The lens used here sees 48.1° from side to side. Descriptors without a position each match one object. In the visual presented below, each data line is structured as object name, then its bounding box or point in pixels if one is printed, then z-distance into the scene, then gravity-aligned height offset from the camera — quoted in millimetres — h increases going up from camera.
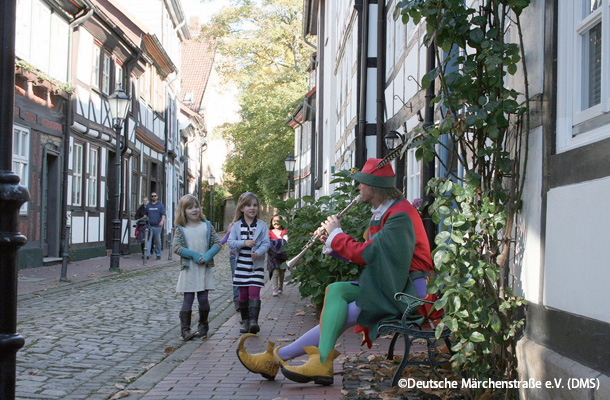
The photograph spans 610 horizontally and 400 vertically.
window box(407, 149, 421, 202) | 10266 +486
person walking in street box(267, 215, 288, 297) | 10023 -835
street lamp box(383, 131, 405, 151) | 10727 +1088
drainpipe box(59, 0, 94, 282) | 16500 +1670
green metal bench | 4223 -760
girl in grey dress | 7035 -541
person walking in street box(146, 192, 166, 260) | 19900 -496
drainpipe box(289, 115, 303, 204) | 42247 +3728
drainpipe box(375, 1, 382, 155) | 12828 +2505
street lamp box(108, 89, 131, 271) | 14984 +1726
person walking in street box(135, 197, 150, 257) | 19969 -600
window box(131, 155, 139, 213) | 24125 +795
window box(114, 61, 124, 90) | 21047 +4049
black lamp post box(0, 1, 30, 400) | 2729 -70
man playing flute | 4305 -453
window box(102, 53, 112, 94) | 19922 +3767
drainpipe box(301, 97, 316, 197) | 30672 +2537
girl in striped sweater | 7391 -564
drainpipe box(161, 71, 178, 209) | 29733 +2827
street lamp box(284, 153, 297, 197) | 29672 +1860
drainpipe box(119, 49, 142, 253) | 22141 +3967
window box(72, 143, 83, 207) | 17516 +693
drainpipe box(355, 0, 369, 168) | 13773 +2619
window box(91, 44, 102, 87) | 18797 +3781
